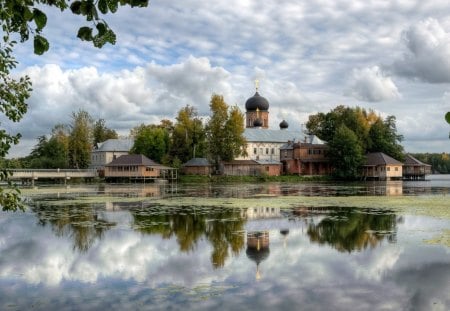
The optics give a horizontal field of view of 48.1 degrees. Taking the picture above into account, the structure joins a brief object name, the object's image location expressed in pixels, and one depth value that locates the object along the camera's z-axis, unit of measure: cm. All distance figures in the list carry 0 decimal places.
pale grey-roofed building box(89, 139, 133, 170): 9381
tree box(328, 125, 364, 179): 7906
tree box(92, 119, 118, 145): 10925
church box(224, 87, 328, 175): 8362
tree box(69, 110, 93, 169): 9000
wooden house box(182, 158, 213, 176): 7931
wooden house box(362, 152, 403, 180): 8256
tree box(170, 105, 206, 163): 8388
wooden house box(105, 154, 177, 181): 7625
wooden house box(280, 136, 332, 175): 8638
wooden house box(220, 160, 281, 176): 8131
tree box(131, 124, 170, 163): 8362
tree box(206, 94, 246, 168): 7644
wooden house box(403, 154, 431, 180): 9194
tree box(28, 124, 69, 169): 8531
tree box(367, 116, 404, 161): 8719
